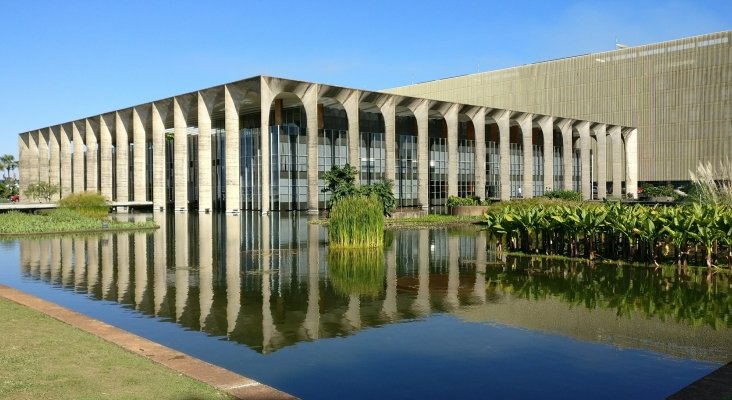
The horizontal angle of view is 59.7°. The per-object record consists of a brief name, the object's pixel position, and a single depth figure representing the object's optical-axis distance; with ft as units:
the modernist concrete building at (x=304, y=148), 162.61
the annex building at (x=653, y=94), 235.40
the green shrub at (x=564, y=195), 176.04
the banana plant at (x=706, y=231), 50.70
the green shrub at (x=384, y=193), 116.16
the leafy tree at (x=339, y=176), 132.98
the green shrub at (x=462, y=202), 151.23
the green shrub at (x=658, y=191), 224.00
